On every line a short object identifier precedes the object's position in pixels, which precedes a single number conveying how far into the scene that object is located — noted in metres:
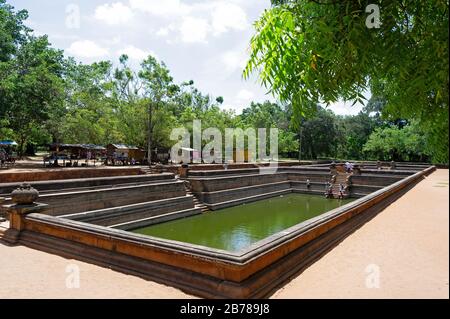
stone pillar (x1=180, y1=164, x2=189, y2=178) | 23.12
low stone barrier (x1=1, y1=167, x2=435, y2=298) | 5.62
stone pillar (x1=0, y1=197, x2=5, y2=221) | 11.59
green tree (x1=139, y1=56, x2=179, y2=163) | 35.91
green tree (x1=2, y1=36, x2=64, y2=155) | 24.09
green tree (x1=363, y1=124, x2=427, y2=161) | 47.30
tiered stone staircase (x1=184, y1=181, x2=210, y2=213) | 20.67
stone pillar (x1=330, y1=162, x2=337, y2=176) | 29.46
